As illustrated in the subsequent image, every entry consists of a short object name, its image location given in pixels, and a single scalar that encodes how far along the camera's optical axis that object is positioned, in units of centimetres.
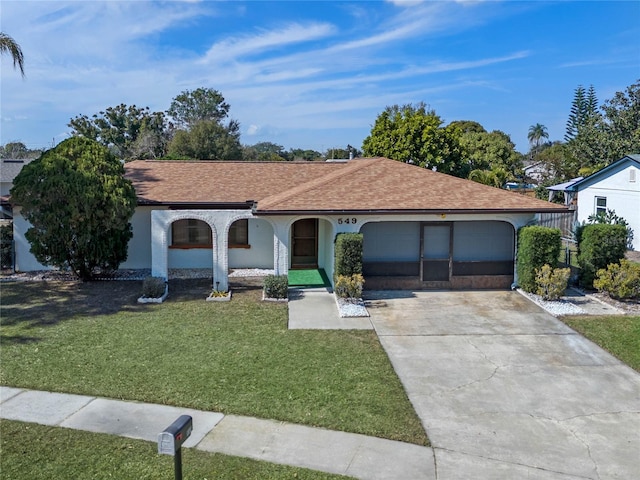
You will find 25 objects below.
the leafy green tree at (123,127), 5722
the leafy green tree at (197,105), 7075
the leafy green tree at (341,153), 6204
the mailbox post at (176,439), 462
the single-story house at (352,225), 1510
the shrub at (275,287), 1448
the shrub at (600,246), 1505
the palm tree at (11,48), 1645
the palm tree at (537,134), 11900
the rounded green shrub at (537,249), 1459
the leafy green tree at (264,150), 6257
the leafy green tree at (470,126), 6399
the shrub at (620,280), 1424
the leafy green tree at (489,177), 3161
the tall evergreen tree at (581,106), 7894
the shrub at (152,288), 1429
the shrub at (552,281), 1410
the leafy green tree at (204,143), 5066
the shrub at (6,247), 1792
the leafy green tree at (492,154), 4241
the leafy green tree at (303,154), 8706
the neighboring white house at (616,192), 2298
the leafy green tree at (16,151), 7704
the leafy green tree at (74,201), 1477
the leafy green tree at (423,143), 3094
